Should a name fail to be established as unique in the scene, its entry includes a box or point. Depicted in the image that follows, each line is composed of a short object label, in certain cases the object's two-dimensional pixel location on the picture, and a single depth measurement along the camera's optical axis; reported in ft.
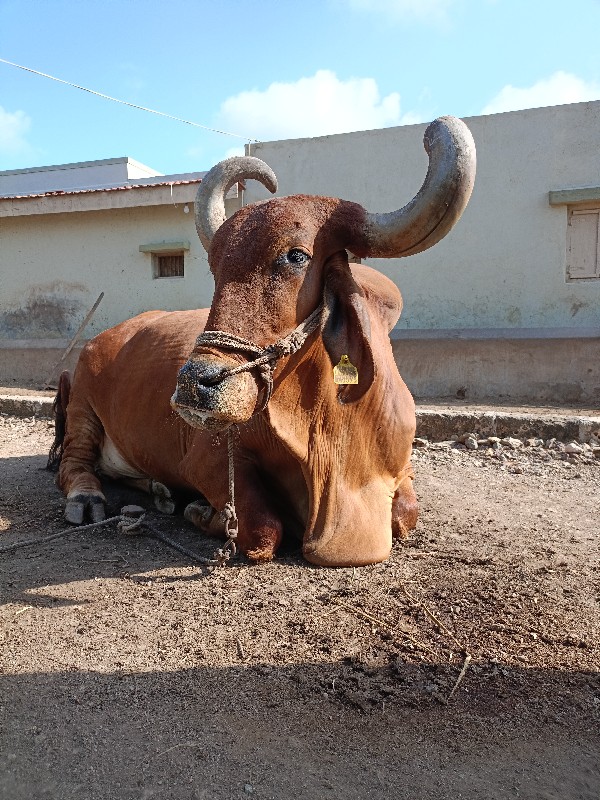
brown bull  9.11
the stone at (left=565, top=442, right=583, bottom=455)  19.38
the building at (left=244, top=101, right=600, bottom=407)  32.22
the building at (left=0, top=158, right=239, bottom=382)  38.58
